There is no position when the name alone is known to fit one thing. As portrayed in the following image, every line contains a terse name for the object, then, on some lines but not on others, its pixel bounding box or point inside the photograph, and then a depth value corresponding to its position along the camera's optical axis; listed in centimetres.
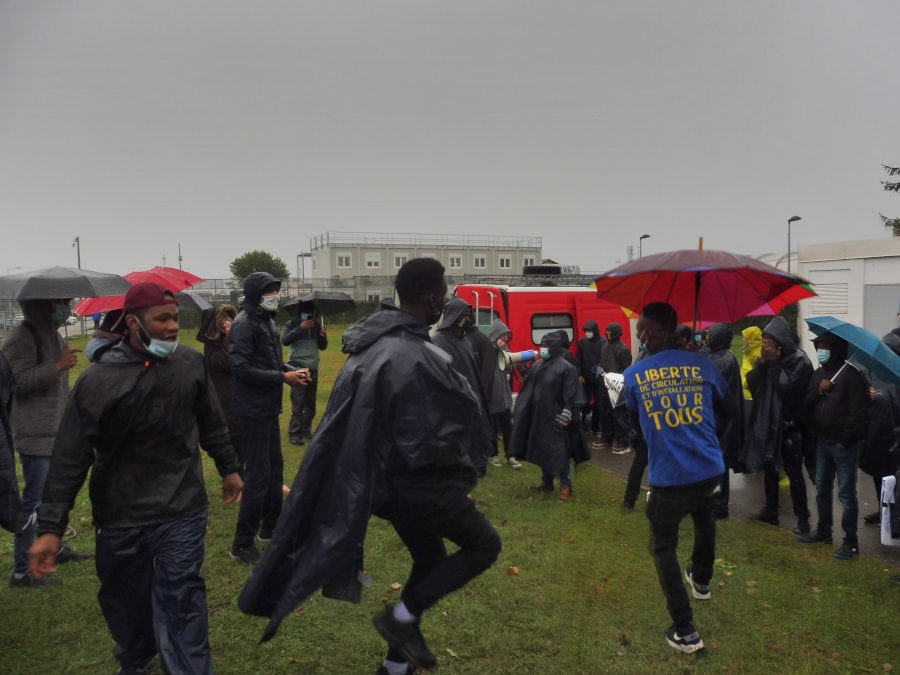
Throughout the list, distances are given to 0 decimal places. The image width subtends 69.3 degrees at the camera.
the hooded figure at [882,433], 555
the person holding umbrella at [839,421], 530
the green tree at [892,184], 4406
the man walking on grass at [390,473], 287
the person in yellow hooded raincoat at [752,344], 747
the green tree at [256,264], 7556
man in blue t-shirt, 386
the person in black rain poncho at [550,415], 711
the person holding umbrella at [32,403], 472
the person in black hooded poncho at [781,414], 594
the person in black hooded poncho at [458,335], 620
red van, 1201
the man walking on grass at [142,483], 304
